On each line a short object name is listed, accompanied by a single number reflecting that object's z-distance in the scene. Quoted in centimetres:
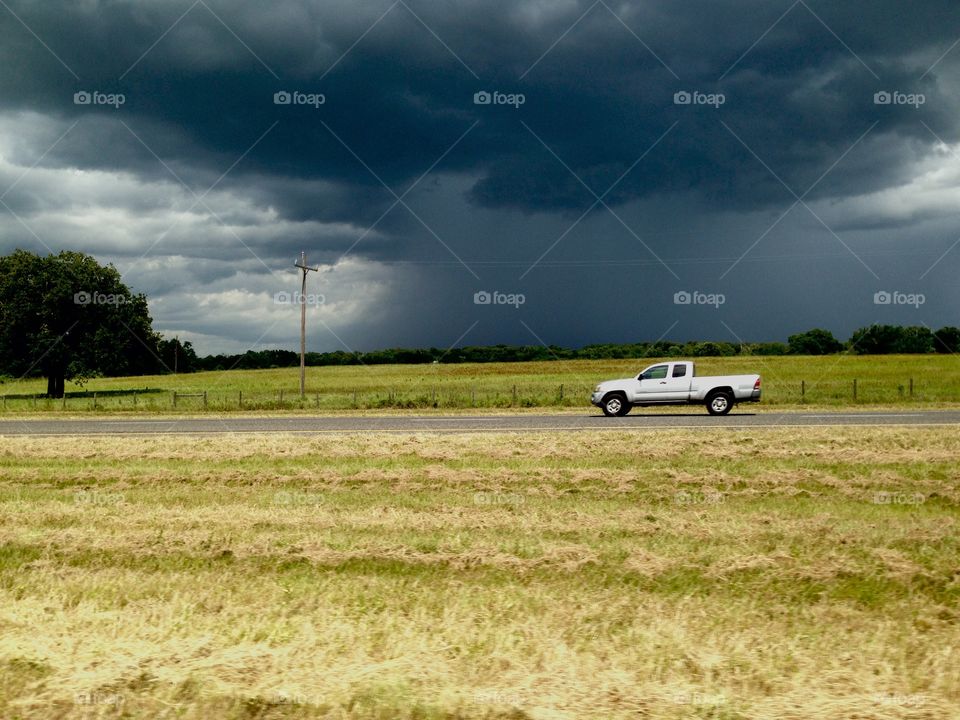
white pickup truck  2852
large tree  5850
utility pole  4347
